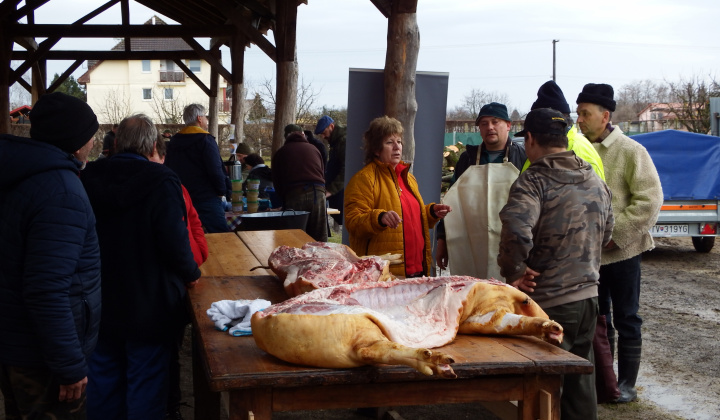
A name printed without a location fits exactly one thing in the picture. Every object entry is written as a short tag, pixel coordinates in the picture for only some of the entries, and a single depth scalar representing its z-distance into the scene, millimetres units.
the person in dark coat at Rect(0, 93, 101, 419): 2564
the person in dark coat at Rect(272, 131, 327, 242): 8164
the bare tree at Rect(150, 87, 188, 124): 35038
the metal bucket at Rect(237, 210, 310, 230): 6258
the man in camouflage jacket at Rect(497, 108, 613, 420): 3240
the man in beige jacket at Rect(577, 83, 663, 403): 4379
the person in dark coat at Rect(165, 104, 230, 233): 7145
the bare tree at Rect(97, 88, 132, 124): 41447
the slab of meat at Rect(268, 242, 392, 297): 3094
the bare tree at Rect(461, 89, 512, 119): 46062
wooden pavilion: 6043
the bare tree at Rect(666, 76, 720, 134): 22844
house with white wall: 69188
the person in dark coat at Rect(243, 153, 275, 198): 9250
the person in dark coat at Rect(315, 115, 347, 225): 9938
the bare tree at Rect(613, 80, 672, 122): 64000
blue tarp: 10125
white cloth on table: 2609
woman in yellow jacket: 4398
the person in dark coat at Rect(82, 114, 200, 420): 3316
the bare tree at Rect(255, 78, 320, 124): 27953
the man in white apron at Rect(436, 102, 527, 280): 4156
